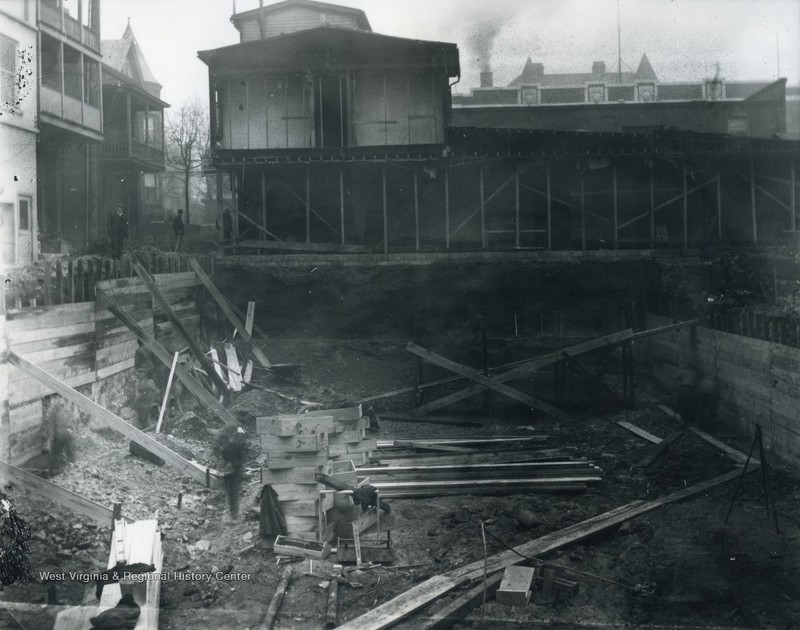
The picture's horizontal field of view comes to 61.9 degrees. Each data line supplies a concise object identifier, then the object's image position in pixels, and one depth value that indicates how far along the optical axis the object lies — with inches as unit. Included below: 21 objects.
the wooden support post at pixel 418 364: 600.4
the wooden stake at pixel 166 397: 436.5
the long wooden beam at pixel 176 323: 516.4
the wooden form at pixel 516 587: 260.7
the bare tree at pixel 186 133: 1047.0
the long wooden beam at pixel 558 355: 559.5
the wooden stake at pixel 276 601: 245.5
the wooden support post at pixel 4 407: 294.7
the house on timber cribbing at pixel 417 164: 788.0
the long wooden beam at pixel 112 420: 313.6
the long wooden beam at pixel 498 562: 247.0
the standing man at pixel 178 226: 815.7
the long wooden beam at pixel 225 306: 663.6
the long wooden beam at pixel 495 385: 566.3
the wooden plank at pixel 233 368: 583.5
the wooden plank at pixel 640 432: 496.1
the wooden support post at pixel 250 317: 681.0
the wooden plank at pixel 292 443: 316.8
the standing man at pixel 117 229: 597.5
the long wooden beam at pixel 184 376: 456.4
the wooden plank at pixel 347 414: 368.2
